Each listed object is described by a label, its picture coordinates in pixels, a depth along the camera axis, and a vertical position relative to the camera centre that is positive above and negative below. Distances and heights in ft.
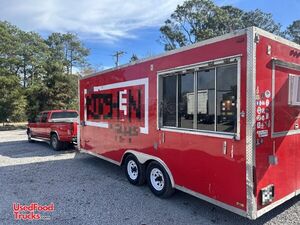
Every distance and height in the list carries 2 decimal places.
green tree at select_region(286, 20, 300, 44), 120.78 +38.43
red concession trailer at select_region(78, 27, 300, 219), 11.12 -0.59
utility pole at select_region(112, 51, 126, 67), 120.16 +26.24
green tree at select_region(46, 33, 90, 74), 157.79 +38.78
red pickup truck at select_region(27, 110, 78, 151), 33.94 -2.74
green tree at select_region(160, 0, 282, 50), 110.83 +39.37
